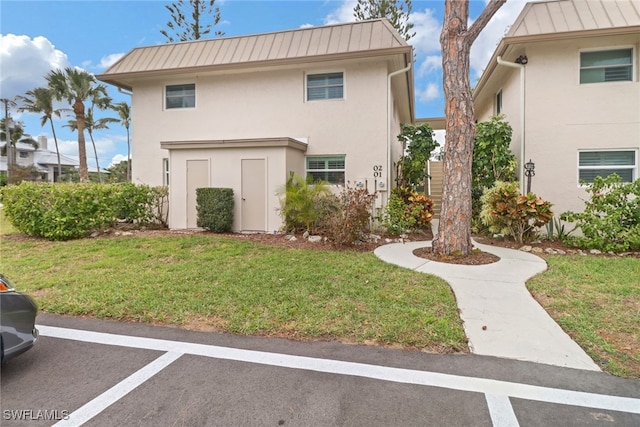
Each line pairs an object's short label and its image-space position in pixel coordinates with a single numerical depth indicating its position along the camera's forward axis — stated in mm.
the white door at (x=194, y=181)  10273
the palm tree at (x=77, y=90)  20406
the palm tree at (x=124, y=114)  32900
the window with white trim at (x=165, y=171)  12203
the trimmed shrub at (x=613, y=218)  7594
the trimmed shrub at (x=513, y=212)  8055
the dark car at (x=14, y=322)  2680
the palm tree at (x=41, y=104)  28438
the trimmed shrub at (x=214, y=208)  9555
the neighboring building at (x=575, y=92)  8938
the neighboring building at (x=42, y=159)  42031
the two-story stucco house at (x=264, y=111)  9992
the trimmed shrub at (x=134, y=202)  10078
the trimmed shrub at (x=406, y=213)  9766
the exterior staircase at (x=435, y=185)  13695
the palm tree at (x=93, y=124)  31741
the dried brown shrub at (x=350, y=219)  7809
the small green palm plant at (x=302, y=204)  9008
